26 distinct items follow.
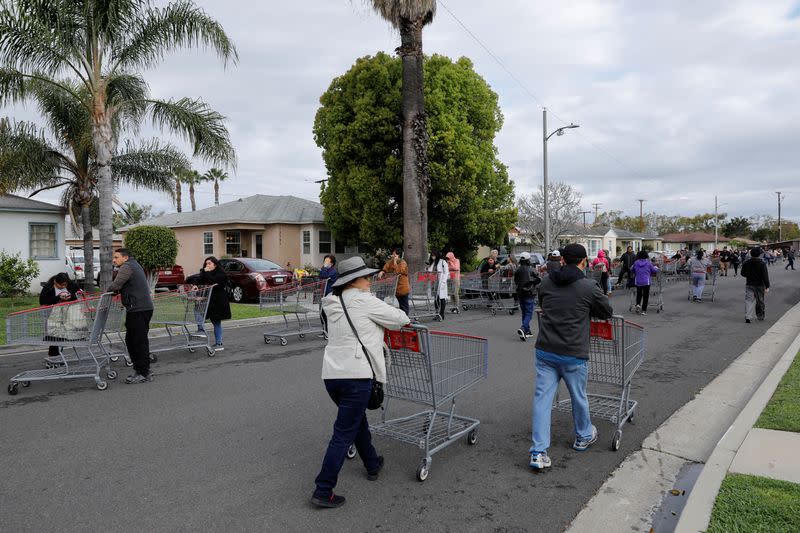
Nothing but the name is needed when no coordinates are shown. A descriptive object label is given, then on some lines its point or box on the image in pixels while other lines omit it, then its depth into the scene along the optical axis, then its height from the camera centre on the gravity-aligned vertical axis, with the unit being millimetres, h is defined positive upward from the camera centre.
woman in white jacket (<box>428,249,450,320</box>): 15352 -725
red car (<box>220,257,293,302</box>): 19906 -697
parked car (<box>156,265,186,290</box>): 25375 -818
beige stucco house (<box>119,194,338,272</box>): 30250 +1316
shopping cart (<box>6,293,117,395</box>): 7645 -910
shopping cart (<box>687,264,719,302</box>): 19094 -1706
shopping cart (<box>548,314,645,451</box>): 5449 -1097
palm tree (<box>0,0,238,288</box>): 14180 +5432
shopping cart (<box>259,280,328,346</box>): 11539 -958
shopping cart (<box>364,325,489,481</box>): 4746 -1090
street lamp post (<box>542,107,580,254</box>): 27938 +2196
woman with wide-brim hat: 4066 -713
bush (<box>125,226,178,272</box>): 21078 +511
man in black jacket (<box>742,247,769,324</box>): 13688 -864
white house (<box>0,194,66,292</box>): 21578 +1197
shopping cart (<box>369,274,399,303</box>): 12799 -729
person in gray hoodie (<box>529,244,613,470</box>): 4738 -709
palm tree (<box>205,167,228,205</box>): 61031 +8895
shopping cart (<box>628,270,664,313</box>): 16250 -1090
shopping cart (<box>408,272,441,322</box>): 14961 -1008
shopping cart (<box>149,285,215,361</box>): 9812 -902
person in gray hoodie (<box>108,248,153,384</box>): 7941 -689
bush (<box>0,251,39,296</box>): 17844 -376
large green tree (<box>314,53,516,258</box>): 25250 +4580
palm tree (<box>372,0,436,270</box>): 20078 +4267
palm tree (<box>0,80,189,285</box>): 19766 +3777
